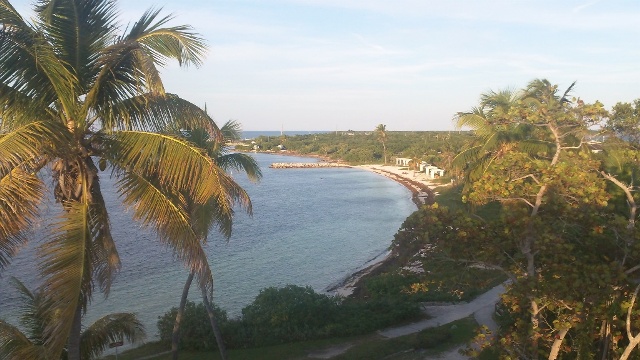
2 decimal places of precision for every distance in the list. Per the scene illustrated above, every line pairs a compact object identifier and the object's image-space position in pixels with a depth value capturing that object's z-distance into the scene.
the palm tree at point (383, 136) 109.12
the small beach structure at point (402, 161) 106.38
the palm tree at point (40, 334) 7.03
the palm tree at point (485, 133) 16.80
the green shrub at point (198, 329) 16.97
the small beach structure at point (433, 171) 80.38
